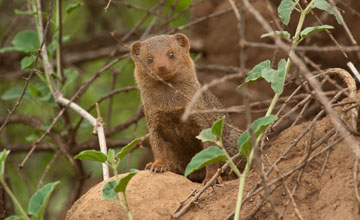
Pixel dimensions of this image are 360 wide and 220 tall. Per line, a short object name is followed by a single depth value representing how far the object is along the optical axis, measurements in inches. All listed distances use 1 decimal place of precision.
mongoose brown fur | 272.7
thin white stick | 243.0
